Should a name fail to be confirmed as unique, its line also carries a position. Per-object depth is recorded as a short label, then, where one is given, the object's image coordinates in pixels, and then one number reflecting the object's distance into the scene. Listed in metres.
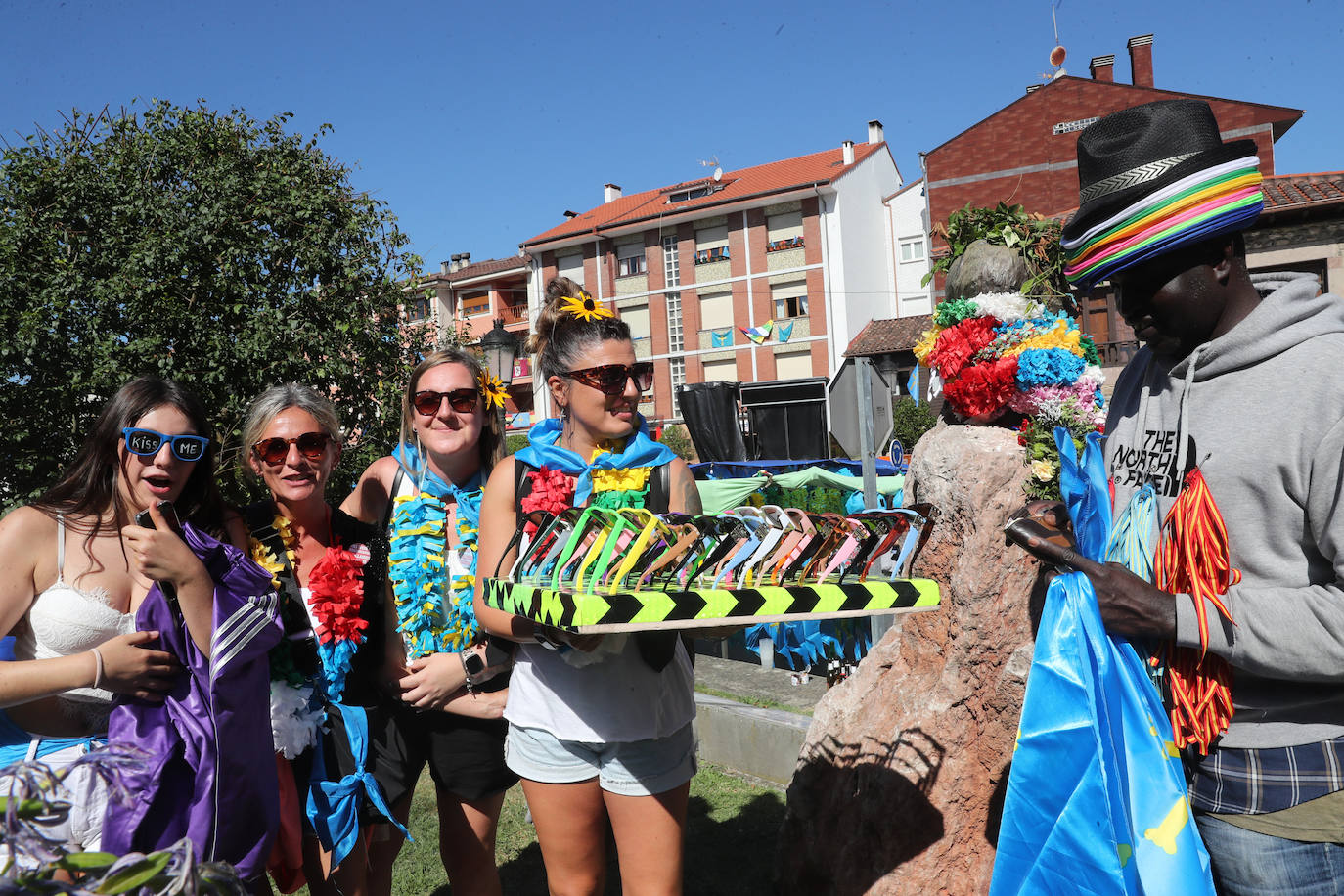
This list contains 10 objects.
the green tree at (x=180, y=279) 6.79
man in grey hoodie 1.44
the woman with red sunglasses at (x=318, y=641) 2.59
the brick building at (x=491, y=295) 44.72
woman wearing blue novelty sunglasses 2.03
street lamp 8.02
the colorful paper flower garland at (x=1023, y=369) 3.46
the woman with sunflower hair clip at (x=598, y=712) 2.31
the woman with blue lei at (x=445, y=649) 2.86
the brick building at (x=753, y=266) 35.72
